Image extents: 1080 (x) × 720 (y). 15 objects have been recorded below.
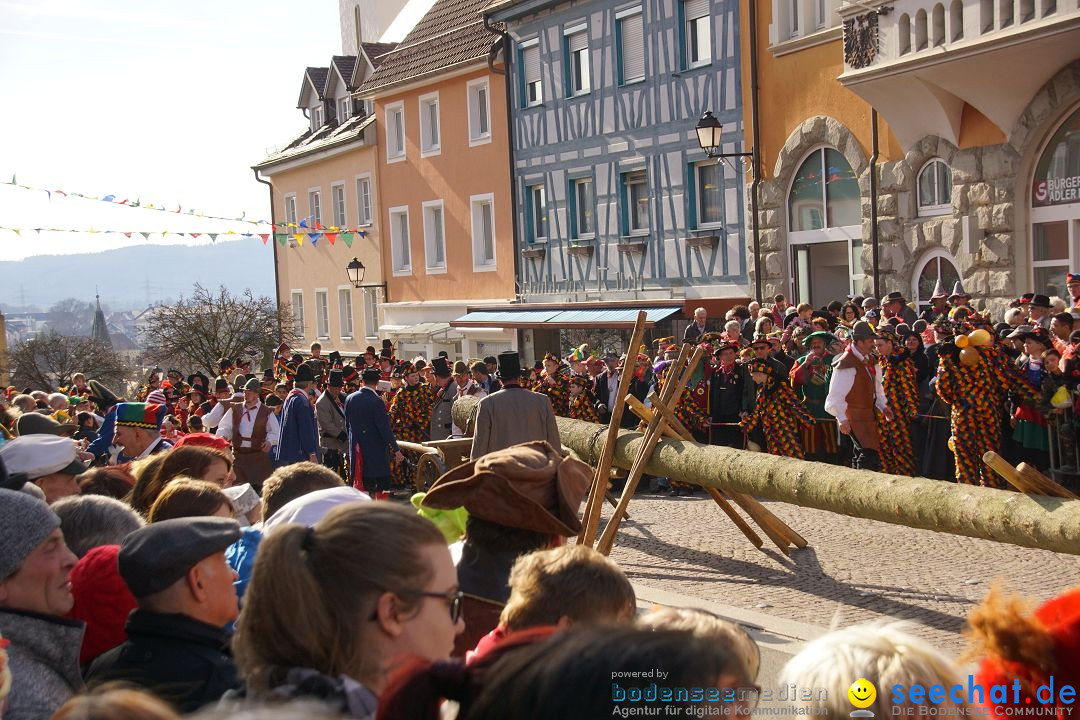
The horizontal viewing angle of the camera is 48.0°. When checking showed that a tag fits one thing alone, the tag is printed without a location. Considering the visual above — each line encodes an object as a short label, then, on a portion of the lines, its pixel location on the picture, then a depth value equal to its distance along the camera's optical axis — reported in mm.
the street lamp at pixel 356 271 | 29625
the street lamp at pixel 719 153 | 18891
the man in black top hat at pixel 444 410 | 15953
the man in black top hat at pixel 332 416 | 14703
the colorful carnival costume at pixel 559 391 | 15438
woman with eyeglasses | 2625
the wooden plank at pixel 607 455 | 8953
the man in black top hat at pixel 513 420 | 9898
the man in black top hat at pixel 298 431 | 12672
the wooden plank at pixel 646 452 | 9227
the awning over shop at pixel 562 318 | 23297
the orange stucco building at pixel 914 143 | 15375
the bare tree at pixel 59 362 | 37719
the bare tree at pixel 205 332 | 33594
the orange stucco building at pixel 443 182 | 28750
